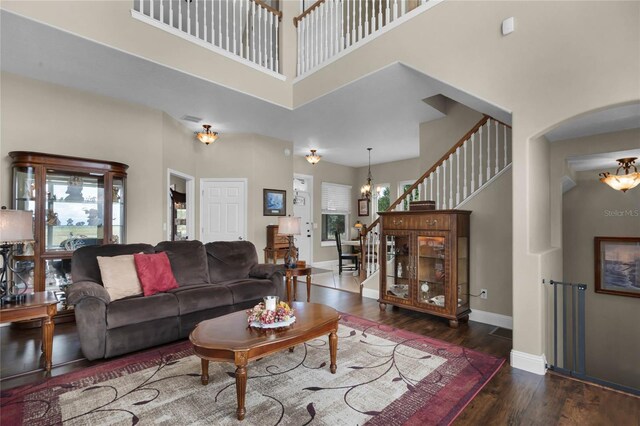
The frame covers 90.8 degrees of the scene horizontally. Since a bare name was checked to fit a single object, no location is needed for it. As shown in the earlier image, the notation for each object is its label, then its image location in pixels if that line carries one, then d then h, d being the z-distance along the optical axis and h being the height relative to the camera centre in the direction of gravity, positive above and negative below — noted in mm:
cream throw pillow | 3129 -613
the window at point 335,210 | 9086 +158
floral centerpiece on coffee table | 2312 -765
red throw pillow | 3312 -621
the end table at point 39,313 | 2422 -758
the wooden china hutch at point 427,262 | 3801 -624
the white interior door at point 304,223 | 8391 -210
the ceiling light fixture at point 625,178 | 3596 +415
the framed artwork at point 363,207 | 9477 +248
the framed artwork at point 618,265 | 4137 -683
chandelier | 8135 +674
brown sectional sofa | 2740 -828
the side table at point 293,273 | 4370 -808
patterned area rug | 1984 -1264
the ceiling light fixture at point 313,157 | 7449 +1374
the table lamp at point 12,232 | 2527 -127
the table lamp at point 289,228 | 4602 -185
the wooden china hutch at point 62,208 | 3746 +111
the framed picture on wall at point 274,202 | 6688 +289
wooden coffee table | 1943 -836
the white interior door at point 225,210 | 6457 +114
